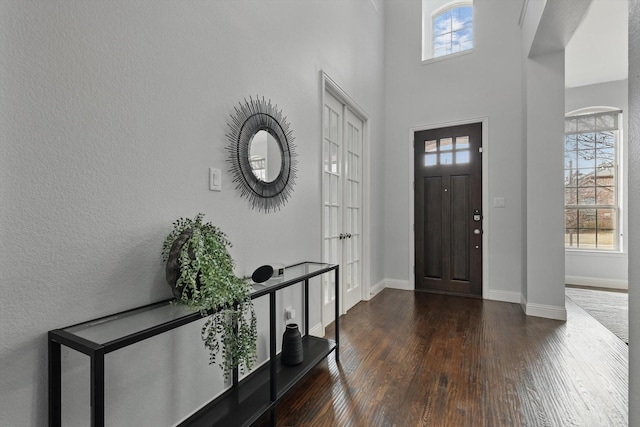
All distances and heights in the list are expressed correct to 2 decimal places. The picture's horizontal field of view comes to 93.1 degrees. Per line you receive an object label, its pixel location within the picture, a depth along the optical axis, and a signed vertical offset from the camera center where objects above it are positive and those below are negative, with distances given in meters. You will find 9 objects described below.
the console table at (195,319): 0.88 -0.51
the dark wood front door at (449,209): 3.89 +0.05
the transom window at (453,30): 4.14 +2.55
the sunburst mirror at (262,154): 1.71 +0.37
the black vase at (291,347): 1.85 -0.83
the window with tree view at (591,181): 4.69 +0.50
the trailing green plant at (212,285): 1.14 -0.28
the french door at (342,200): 2.90 +0.13
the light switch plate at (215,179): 1.54 +0.17
